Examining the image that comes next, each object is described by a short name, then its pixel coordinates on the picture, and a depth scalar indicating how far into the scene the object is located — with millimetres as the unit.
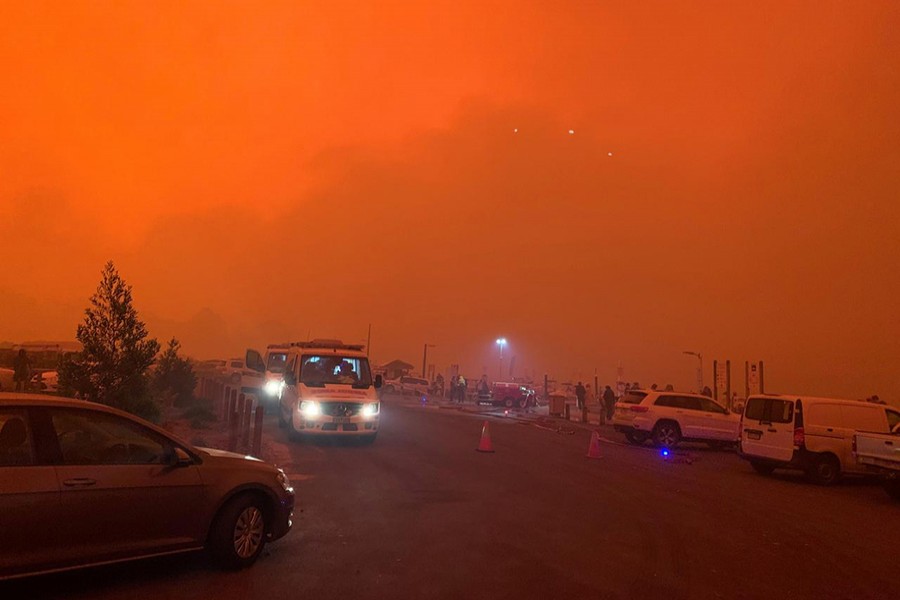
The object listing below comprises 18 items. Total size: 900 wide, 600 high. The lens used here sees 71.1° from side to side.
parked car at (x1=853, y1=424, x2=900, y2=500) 11961
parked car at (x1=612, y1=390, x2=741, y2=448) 20156
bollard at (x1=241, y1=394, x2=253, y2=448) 14000
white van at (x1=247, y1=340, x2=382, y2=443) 15828
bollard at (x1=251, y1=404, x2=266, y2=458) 12875
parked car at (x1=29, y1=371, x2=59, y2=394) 21500
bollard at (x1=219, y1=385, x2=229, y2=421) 22398
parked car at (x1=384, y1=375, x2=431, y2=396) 55562
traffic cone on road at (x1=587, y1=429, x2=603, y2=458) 16156
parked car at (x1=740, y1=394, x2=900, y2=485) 13891
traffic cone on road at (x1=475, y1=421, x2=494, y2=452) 16484
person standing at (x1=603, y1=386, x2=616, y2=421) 33531
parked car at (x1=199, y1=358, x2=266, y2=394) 26691
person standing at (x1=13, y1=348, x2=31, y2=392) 22422
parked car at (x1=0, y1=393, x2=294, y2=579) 4844
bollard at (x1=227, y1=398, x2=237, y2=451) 12791
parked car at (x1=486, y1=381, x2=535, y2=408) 45125
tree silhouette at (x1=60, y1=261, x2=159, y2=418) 12938
